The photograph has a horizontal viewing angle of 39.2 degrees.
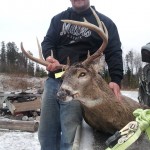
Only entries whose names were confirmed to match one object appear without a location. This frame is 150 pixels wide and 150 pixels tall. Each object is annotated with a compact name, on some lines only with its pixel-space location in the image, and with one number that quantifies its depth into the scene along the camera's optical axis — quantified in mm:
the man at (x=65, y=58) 2161
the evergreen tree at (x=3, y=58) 24972
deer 1945
